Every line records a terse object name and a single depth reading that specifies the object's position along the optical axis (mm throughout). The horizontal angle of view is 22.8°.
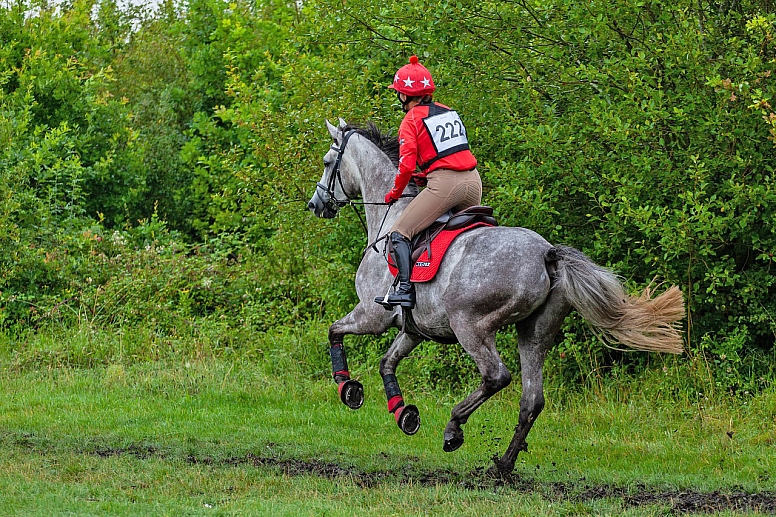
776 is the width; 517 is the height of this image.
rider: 15531
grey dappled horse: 14680
